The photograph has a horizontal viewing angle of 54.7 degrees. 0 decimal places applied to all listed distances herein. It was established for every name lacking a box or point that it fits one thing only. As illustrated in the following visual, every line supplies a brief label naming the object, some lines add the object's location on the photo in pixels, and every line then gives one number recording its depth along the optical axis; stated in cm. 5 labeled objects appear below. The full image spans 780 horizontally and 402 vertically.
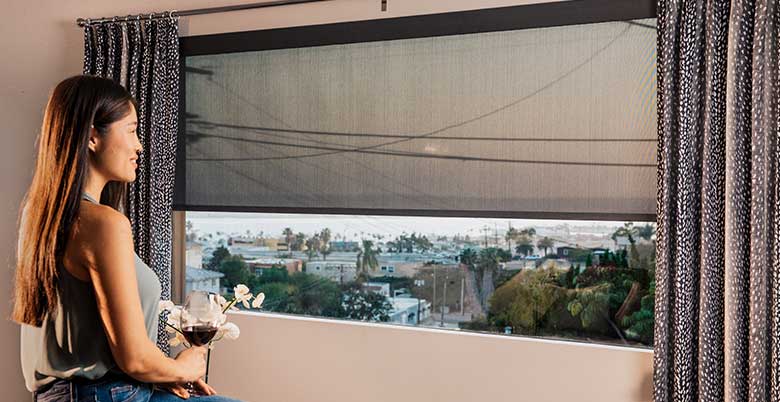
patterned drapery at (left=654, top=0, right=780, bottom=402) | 256
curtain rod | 348
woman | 161
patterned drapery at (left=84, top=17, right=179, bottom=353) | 365
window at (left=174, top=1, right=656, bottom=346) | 297
